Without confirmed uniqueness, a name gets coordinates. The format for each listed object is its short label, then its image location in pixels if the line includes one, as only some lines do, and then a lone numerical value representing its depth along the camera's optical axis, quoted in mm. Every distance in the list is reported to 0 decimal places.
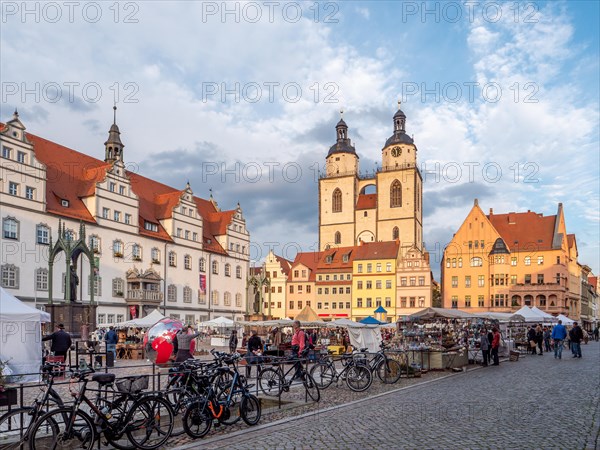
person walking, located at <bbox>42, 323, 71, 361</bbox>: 18656
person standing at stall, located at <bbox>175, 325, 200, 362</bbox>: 15203
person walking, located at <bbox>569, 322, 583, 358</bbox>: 27667
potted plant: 9094
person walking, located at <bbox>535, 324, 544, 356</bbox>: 33531
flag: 61109
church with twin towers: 94188
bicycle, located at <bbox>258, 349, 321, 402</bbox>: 13438
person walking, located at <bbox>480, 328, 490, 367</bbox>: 24844
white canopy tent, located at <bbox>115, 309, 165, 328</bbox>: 31172
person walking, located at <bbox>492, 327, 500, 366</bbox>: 25094
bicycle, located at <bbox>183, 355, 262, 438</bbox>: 9500
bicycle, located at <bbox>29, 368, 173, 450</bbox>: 7719
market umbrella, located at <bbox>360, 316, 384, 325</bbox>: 34544
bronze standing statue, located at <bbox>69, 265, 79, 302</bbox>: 33312
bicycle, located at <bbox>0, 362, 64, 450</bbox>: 7586
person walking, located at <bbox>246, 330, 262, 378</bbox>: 20077
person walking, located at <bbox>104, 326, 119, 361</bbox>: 24869
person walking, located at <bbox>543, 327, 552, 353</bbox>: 38031
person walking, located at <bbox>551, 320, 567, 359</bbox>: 27484
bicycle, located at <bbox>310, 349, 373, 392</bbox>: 15688
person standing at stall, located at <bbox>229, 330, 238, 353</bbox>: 31530
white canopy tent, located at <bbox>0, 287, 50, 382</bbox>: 16094
